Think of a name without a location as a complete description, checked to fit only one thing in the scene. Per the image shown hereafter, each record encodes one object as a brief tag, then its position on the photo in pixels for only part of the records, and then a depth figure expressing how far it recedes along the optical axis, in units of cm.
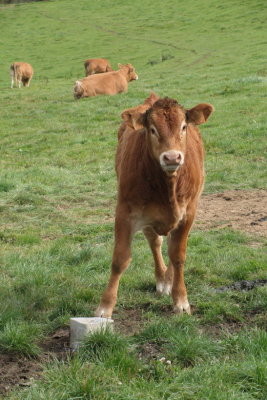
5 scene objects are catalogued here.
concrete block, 1024
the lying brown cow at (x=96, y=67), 6637
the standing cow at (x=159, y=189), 1110
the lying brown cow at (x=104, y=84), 5002
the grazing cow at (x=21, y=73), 6637
